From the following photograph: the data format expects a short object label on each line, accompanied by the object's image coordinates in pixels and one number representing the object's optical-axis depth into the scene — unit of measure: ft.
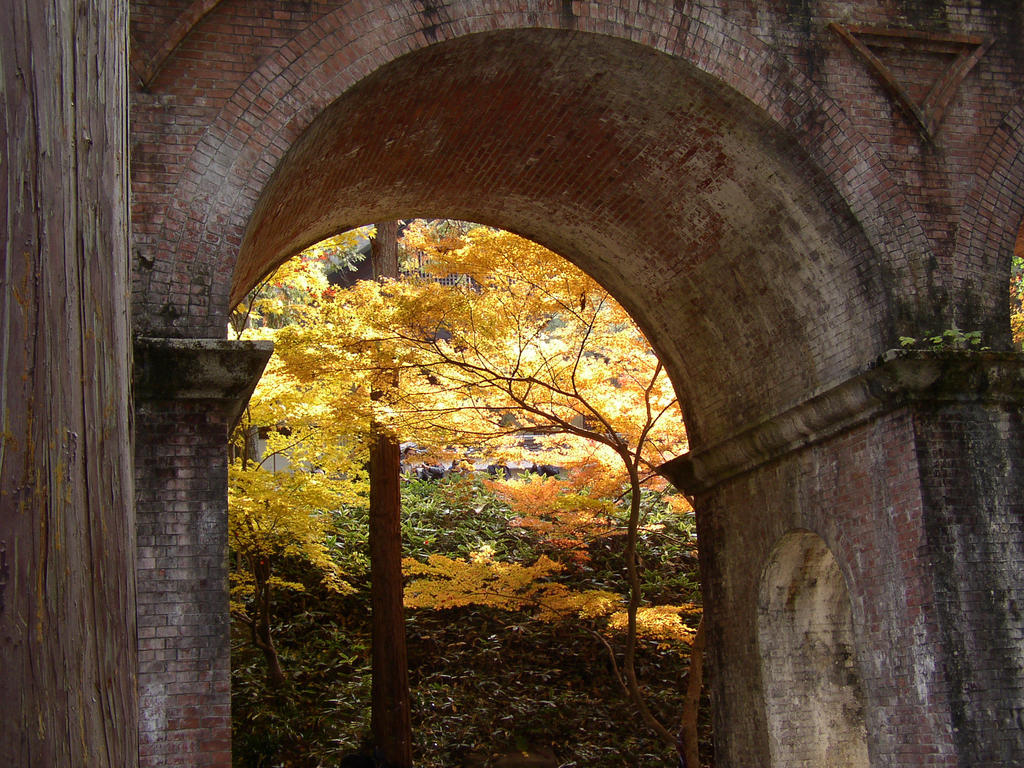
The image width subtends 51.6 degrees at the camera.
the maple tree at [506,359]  35.88
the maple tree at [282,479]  40.42
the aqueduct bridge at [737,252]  22.49
